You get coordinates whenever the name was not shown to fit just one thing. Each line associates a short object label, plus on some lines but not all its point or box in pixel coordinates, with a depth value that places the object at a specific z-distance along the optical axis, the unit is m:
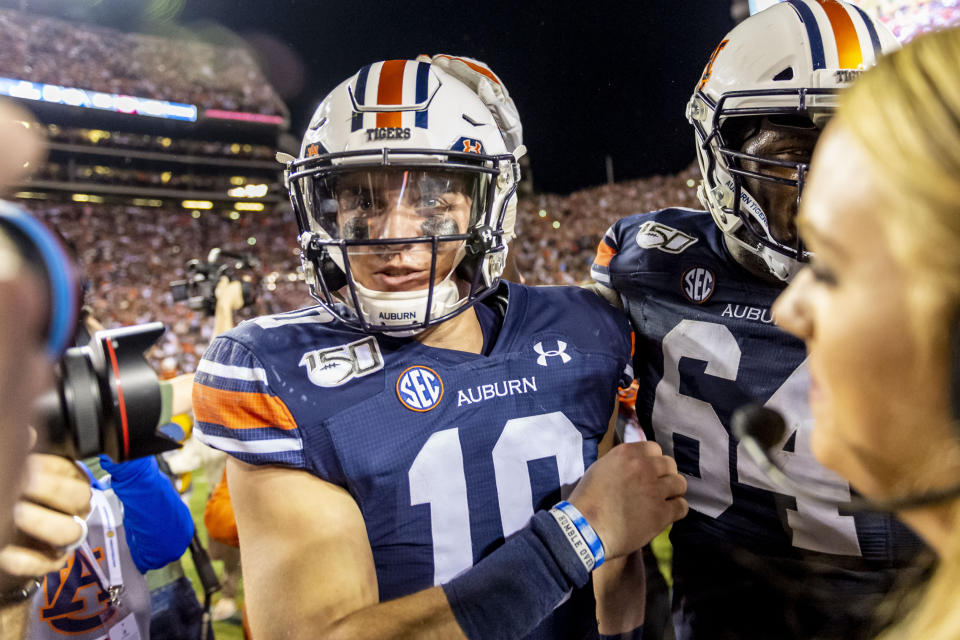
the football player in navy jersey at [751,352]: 1.27
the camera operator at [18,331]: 0.37
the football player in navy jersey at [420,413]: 0.99
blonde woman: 0.43
